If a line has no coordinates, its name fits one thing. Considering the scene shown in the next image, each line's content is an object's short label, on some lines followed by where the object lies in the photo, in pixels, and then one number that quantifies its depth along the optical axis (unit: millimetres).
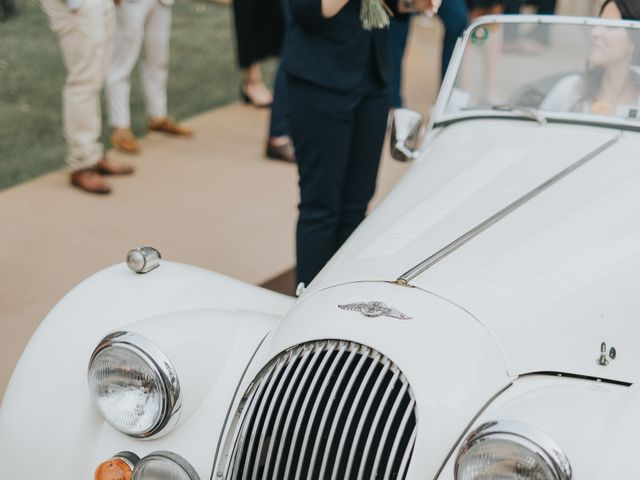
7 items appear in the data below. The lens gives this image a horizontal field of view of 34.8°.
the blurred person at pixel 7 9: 6926
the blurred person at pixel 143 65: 5887
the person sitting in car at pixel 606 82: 3320
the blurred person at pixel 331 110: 3689
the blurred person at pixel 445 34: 5848
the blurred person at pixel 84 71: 5098
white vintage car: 2191
